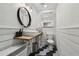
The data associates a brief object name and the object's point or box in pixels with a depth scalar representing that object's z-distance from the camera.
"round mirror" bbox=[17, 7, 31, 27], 1.71
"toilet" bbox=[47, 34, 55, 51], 2.83
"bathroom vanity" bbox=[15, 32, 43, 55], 1.47
